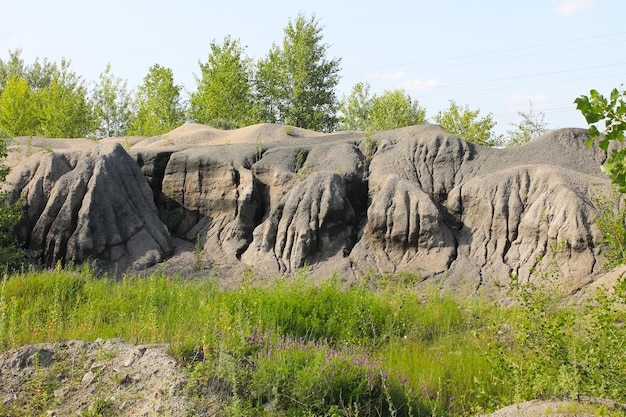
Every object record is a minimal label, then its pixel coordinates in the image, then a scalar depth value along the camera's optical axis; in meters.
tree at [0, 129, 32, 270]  15.36
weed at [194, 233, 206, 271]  17.20
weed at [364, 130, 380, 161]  19.91
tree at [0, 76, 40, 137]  38.84
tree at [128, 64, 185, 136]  45.28
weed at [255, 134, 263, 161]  20.02
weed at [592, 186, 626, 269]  13.77
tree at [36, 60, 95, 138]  37.06
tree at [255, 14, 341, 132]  44.53
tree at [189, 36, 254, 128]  41.97
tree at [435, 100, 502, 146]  40.31
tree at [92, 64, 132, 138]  49.06
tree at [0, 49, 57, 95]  56.06
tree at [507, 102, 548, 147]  37.69
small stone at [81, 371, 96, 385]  7.00
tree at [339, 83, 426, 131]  47.07
